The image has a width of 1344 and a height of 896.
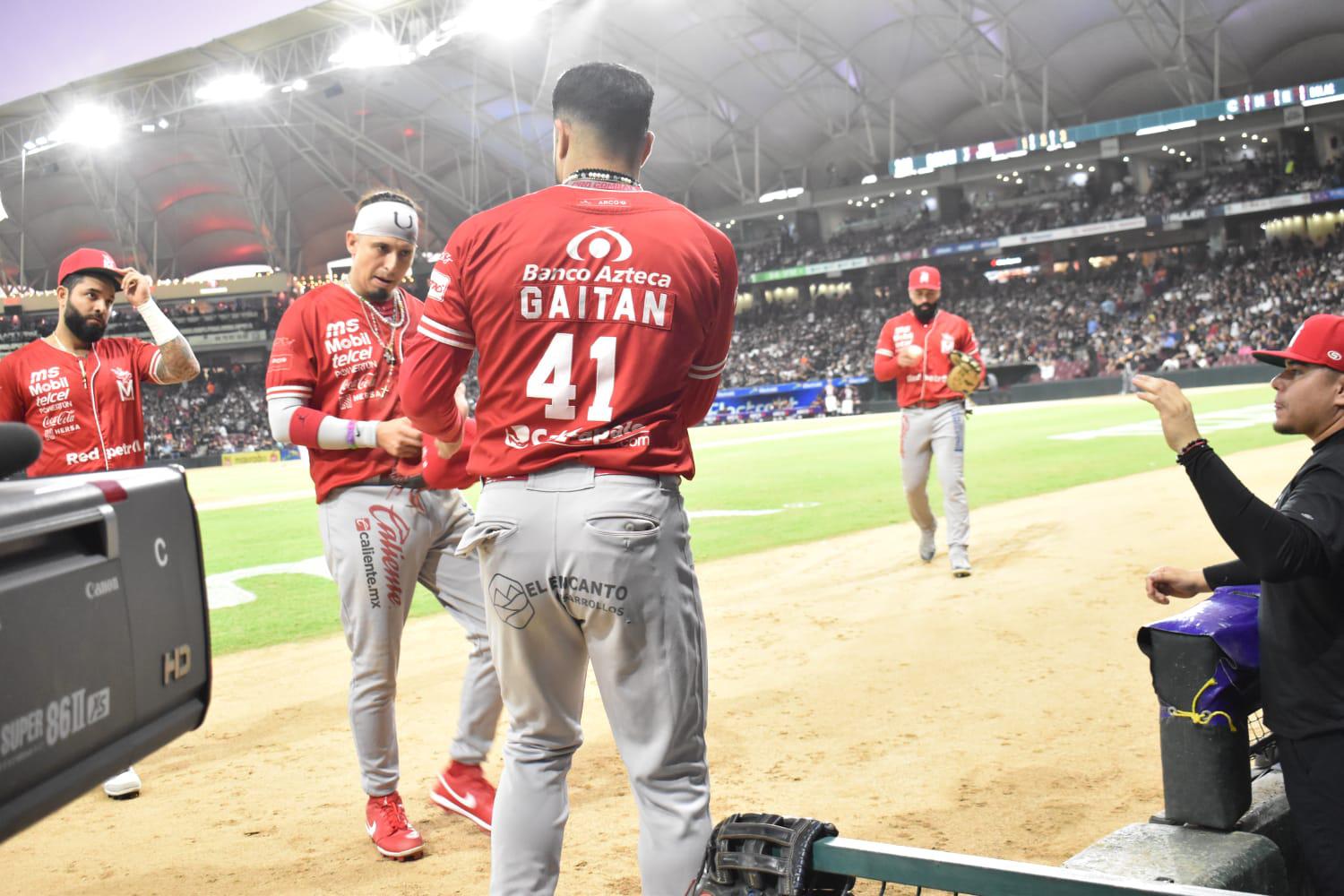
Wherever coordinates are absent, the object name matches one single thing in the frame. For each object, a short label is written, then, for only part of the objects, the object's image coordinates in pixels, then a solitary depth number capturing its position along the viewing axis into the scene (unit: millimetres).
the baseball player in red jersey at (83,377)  5164
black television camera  1510
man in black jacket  3082
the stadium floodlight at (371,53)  40031
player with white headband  4211
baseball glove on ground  2262
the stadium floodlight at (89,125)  43469
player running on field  9195
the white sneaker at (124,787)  4953
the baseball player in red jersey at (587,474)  2697
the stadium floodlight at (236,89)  42062
